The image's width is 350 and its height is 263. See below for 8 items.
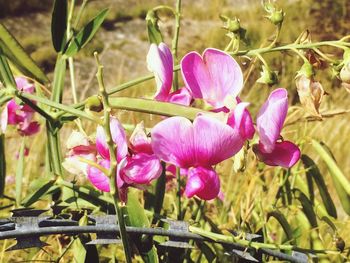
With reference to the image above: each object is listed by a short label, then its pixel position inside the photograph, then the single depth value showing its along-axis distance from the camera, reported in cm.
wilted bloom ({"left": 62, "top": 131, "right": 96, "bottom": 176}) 18
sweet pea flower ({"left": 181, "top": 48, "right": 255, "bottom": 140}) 18
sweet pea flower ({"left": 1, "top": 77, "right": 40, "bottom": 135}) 27
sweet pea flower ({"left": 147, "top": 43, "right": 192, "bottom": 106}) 18
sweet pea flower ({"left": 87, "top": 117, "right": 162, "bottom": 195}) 16
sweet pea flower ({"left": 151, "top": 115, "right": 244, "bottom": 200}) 16
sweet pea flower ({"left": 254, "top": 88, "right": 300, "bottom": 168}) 17
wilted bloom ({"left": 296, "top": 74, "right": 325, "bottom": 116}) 19
